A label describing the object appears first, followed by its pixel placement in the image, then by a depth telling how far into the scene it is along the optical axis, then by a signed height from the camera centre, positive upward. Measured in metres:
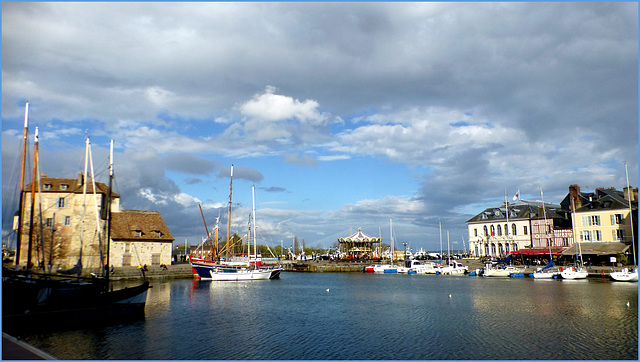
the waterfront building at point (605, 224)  64.50 +1.38
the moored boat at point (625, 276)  53.81 -5.42
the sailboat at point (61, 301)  27.64 -3.48
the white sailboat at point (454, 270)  78.94 -5.84
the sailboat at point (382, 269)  90.25 -5.91
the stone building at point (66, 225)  59.38 +3.62
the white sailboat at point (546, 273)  63.32 -5.55
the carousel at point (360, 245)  103.53 -1.07
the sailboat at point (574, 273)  59.19 -5.30
